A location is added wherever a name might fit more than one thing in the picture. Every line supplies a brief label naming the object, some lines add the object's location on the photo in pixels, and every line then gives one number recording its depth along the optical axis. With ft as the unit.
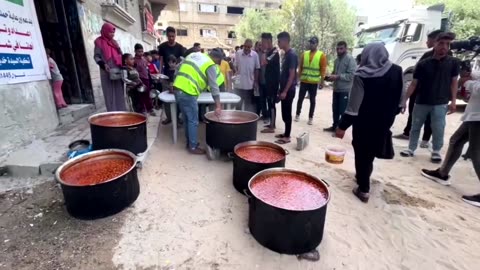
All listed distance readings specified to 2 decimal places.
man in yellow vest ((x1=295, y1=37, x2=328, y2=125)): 17.37
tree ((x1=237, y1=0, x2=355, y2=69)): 48.62
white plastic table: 12.85
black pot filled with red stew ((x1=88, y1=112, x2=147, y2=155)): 9.99
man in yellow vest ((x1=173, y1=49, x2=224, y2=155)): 11.36
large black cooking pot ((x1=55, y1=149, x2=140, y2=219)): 7.22
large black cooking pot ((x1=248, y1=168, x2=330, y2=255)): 6.41
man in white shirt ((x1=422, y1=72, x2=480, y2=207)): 9.51
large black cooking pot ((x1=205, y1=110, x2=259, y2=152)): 11.31
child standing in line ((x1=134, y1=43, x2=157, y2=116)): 17.74
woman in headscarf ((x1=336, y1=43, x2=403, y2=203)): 8.18
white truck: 28.07
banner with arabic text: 10.18
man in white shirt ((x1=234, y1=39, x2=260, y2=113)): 17.06
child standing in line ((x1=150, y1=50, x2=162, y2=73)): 23.15
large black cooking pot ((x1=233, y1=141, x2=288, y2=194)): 8.85
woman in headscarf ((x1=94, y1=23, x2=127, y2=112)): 13.11
